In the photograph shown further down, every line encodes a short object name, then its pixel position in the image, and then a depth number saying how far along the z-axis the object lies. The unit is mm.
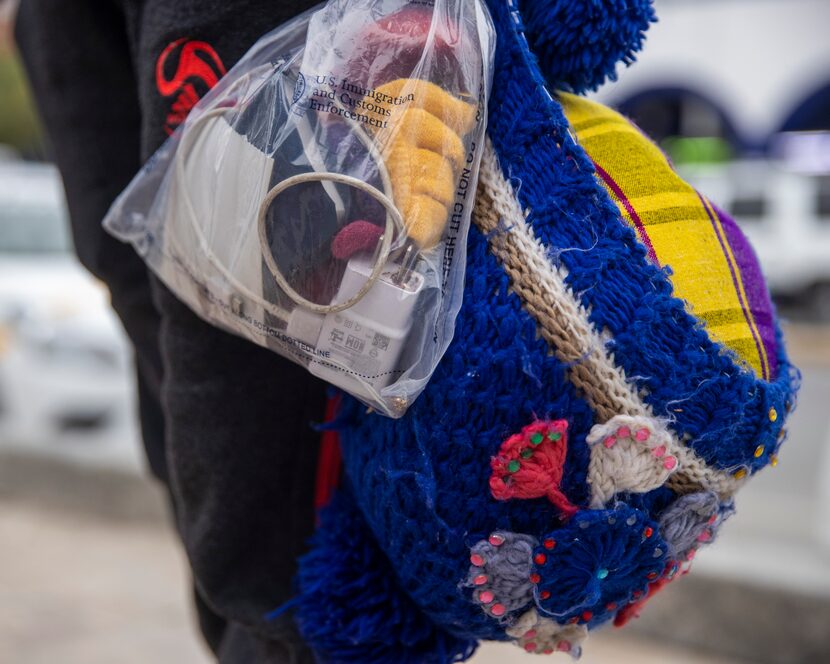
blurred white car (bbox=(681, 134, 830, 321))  10742
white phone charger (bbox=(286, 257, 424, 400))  846
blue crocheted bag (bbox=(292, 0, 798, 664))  854
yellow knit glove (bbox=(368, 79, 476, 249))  849
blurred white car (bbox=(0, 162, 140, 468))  4621
